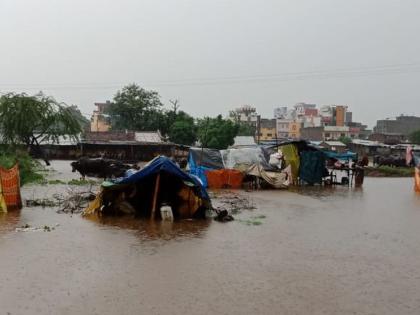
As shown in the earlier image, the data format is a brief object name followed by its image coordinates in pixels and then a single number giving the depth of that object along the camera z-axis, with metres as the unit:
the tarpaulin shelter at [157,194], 14.23
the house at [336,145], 76.47
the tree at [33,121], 32.88
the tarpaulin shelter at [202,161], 25.81
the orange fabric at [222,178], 25.00
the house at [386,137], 90.56
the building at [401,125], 107.75
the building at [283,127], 109.38
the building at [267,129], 105.06
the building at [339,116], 114.56
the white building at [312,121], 114.03
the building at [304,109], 128.09
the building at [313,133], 97.21
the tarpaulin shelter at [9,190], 14.54
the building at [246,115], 102.69
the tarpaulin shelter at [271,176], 25.22
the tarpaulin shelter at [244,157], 27.20
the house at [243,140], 70.45
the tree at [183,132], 67.38
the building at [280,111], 153.38
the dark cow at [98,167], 28.30
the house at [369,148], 71.88
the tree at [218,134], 65.31
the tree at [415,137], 85.19
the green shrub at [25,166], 22.80
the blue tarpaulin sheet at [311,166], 28.36
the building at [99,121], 96.86
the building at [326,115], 116.44
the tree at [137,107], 72.69
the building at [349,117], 129.50
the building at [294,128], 107.81
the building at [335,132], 99.38
